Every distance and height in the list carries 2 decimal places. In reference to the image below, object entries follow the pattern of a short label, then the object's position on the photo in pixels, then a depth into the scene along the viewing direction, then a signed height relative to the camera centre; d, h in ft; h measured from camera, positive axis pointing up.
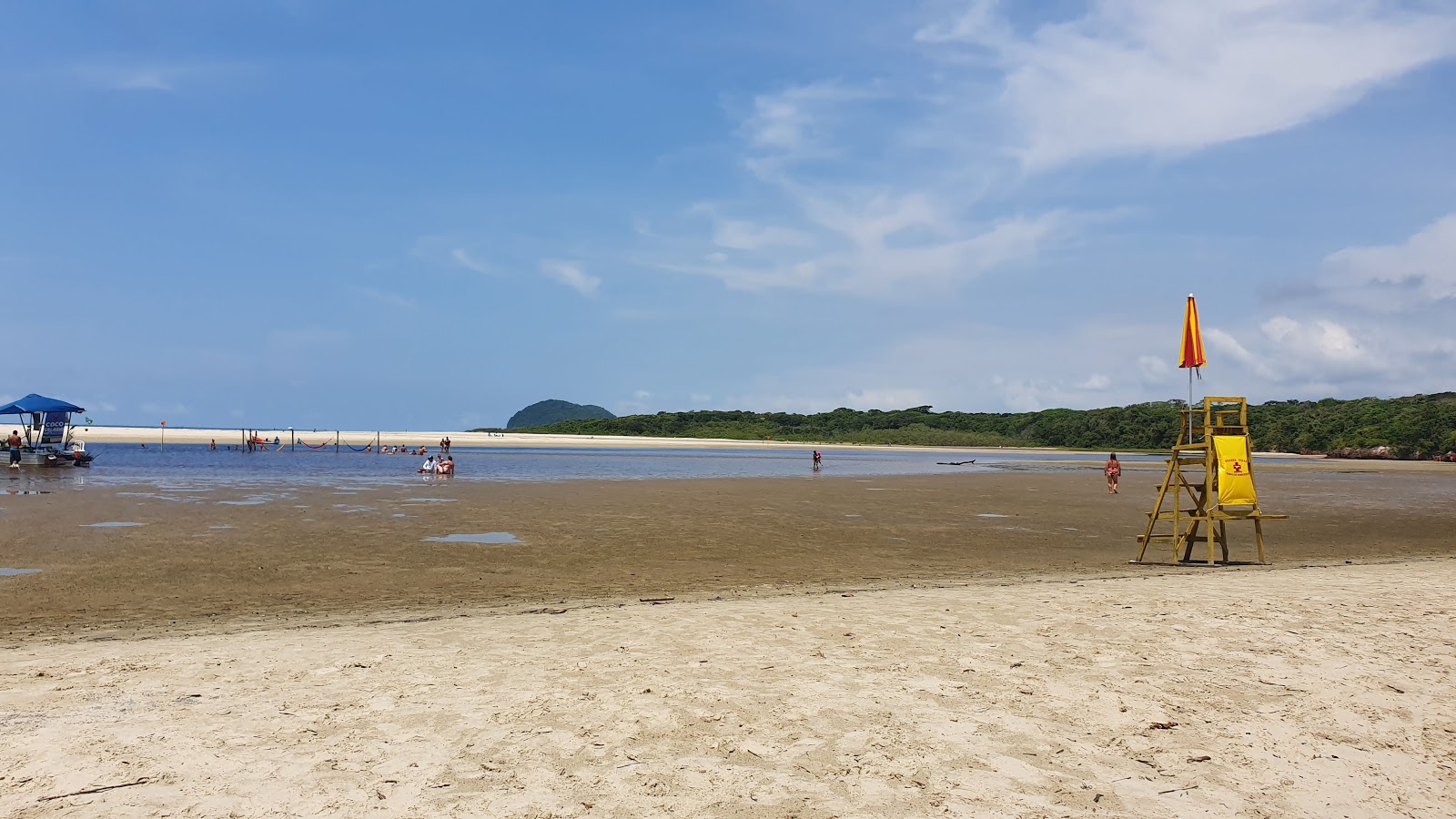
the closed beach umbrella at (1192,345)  47.96 +4.81
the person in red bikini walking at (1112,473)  113.80 -5.53
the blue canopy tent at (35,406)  156.28 +5.08
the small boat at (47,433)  152.76 +0.13
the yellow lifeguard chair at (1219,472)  49.37 -2.42
